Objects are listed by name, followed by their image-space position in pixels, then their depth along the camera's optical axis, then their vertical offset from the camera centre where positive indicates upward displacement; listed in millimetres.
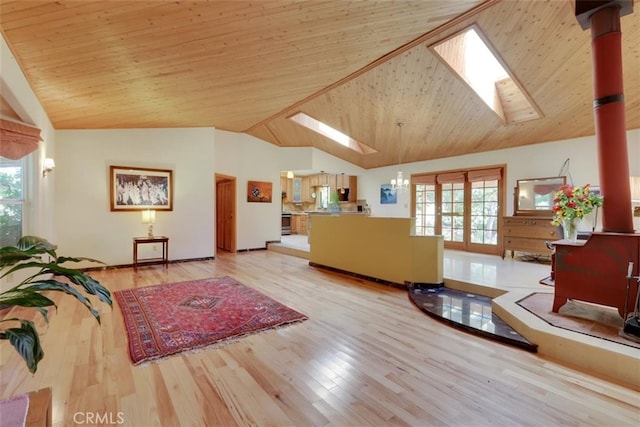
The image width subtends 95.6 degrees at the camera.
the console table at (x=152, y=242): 5496 -745
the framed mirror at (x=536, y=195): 5477 +296
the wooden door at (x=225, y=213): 7461 -32
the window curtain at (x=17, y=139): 3111 +846
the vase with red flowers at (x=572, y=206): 2877 +38
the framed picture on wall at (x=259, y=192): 7652 +537
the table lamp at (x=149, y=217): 5566 -90
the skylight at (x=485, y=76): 4188 +2174
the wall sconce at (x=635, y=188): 4184 +300
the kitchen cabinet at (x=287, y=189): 10969 +857
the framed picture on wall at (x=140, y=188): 5539 +477
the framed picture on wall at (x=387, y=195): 8461 +477
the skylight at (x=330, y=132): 6772 +2018
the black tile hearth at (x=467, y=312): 2586 -1104
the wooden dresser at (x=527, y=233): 5195 -439
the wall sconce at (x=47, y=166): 4242 +697
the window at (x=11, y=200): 3572 +170
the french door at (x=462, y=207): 6539 +93
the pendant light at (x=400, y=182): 5727 +590
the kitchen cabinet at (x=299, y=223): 10851 -460
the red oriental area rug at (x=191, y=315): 2536 -1121
